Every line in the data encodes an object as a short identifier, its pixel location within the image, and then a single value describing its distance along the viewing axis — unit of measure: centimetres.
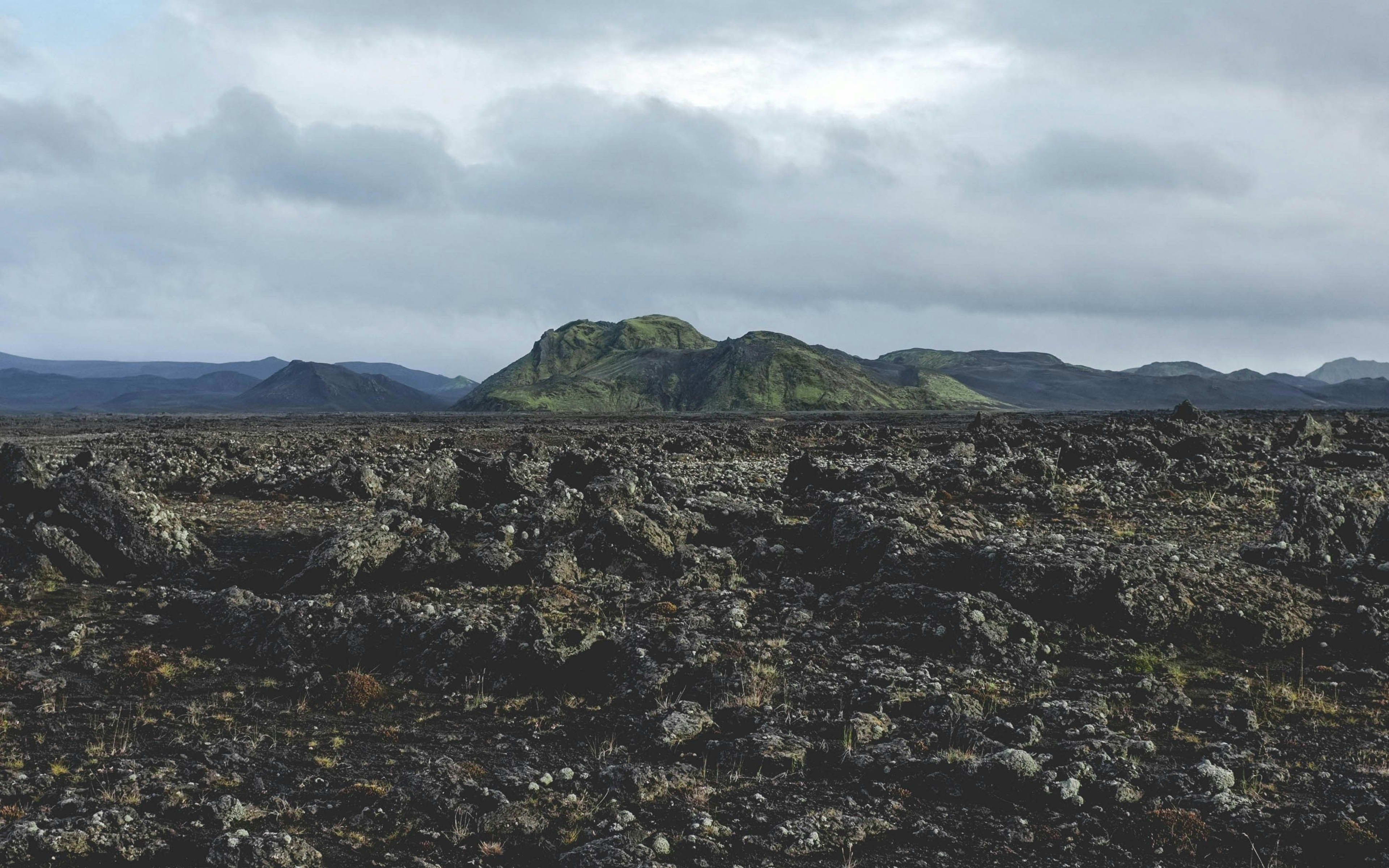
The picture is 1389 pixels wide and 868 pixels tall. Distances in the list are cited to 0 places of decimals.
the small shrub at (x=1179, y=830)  1212
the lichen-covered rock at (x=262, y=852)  1118
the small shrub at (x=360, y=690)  1772
